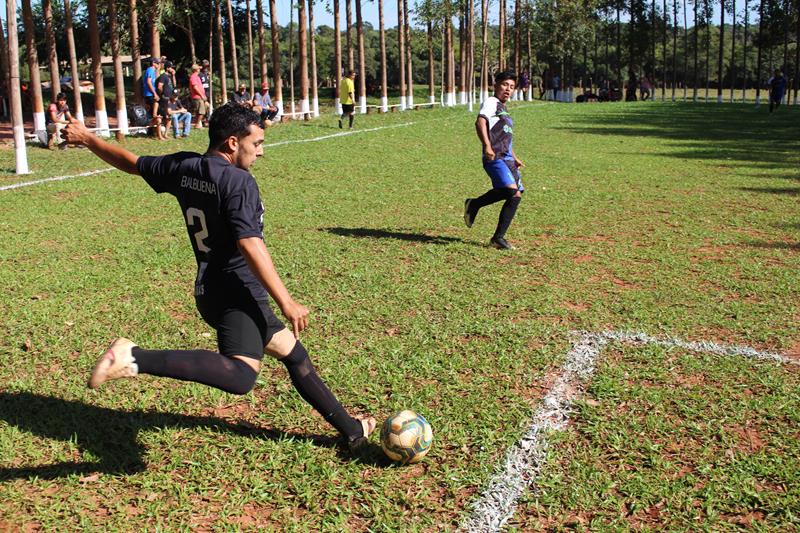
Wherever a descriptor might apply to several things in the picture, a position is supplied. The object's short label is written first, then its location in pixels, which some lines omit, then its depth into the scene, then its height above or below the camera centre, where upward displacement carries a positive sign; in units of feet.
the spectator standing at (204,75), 84.06 +8.46
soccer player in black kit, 11.27 -1.85
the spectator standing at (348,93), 80.64 +5.25
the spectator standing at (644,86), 196.49 +12.37
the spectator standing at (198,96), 73.34 +4.99
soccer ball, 12.53 -4.84
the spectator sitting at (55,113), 59.33 +3.00
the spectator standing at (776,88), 126.62 +7.23
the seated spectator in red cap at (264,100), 91.68 +5.55
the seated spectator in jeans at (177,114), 68.18 +2.96
